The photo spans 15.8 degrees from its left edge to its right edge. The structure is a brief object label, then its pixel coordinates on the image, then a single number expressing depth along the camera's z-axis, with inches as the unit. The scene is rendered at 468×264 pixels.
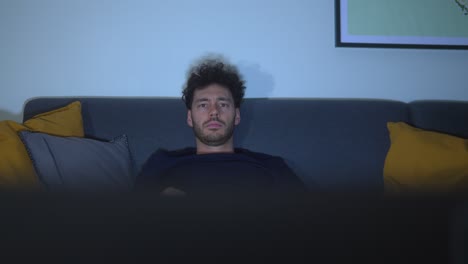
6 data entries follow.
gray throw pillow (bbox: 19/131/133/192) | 192.6
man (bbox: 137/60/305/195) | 196.9
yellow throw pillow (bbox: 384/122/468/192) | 194.4
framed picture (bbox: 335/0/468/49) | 210.6
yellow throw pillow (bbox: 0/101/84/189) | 190.1
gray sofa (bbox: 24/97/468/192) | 200.8
